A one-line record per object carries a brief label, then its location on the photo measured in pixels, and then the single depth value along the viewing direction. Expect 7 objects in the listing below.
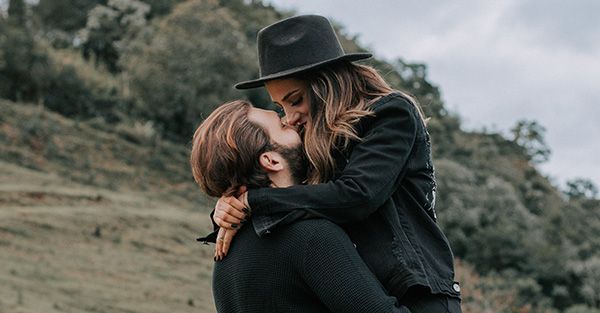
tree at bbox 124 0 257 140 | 26.83
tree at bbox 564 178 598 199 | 45.19
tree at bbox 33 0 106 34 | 38.81
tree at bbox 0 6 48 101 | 27.75
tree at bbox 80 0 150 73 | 36.62
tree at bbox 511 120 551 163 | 45.53
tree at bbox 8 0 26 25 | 30.88
